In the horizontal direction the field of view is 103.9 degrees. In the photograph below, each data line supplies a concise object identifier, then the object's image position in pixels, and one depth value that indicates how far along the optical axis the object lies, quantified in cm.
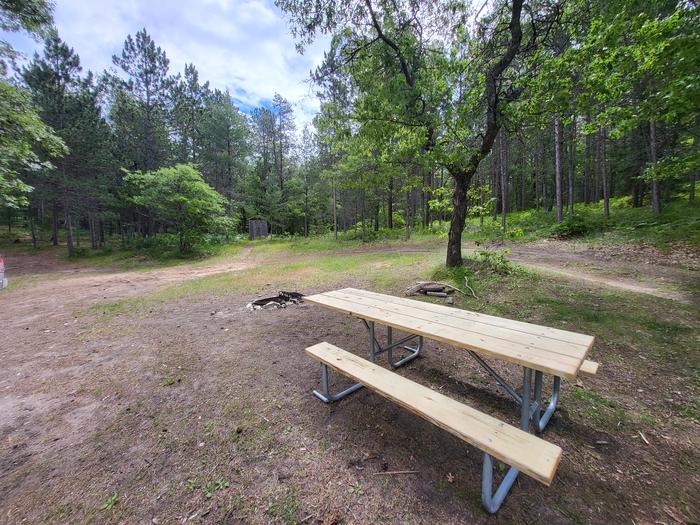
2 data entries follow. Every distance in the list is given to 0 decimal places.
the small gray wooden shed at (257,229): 2098
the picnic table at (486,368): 135
